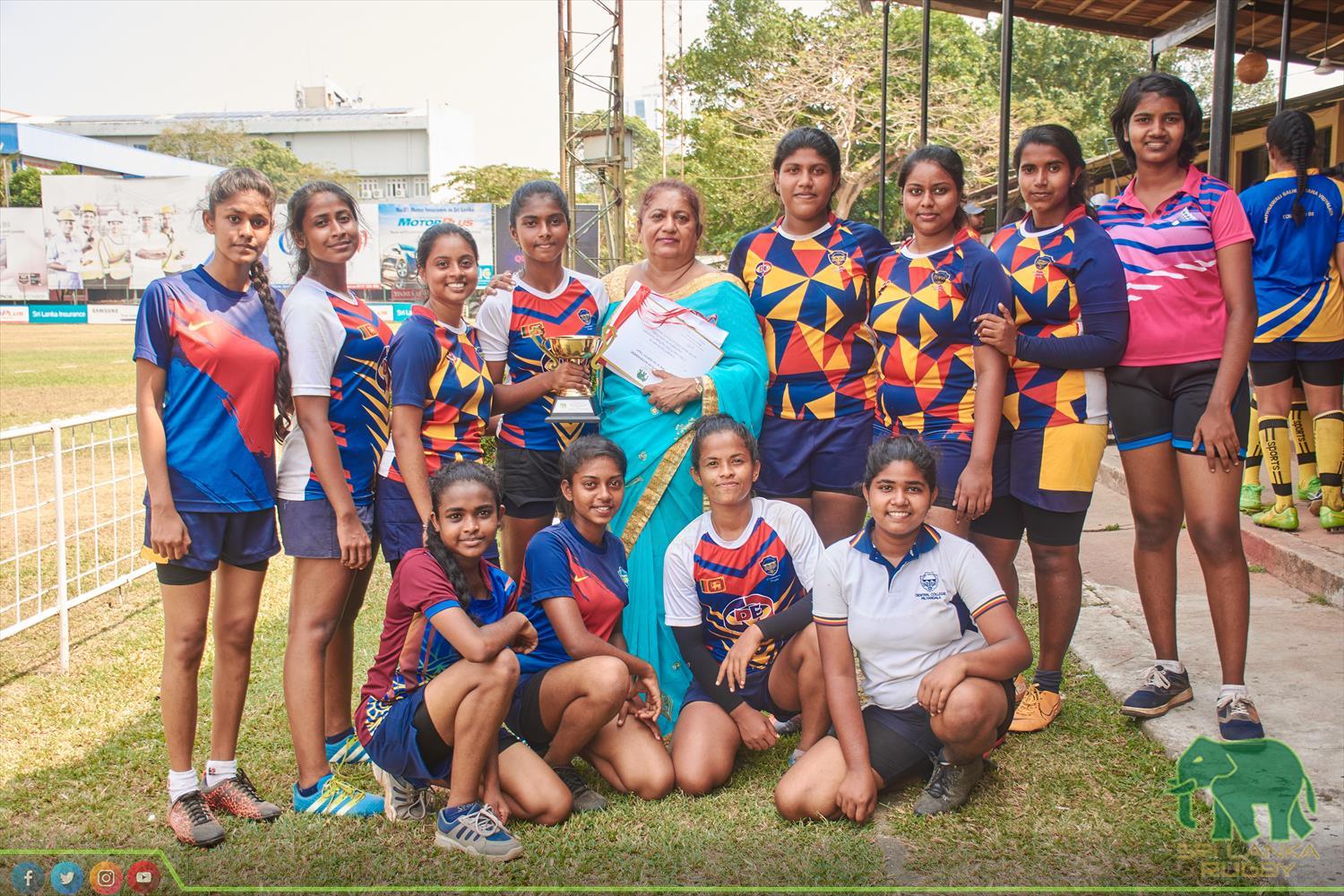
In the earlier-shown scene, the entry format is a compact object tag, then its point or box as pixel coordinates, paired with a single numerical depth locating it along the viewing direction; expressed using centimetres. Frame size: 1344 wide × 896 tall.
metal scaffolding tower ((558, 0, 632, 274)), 1888
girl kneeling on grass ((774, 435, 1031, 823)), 296
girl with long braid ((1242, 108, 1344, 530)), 488
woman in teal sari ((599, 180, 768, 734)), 363
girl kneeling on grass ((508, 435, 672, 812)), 316
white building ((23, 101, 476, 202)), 7762
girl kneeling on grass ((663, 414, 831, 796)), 331
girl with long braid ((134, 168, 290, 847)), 292
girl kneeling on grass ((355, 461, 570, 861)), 291
